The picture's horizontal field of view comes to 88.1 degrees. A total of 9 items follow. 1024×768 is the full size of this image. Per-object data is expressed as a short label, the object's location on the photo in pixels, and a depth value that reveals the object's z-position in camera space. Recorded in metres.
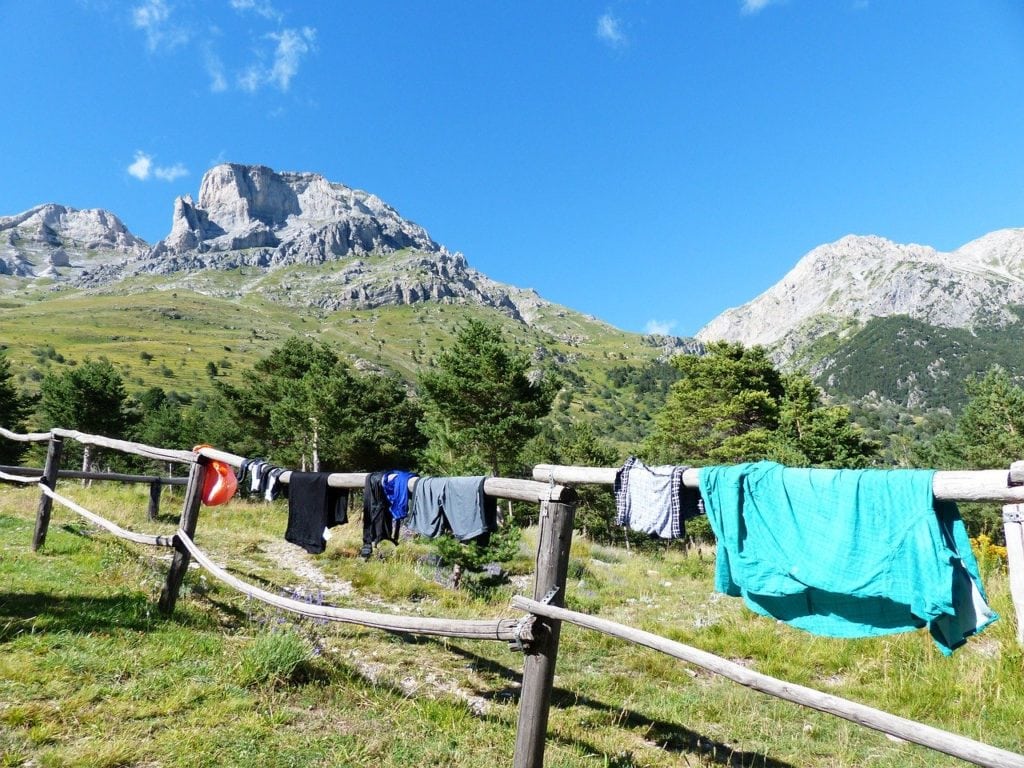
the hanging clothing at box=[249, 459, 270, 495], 6.94
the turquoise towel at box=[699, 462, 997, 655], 3.16
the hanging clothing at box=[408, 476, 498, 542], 5.00
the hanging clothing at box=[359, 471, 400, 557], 5.93
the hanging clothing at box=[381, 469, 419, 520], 5.86
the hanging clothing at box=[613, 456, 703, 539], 4.34
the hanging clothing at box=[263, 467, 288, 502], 7.00
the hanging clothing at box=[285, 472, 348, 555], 6.57
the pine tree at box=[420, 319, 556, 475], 21.45
